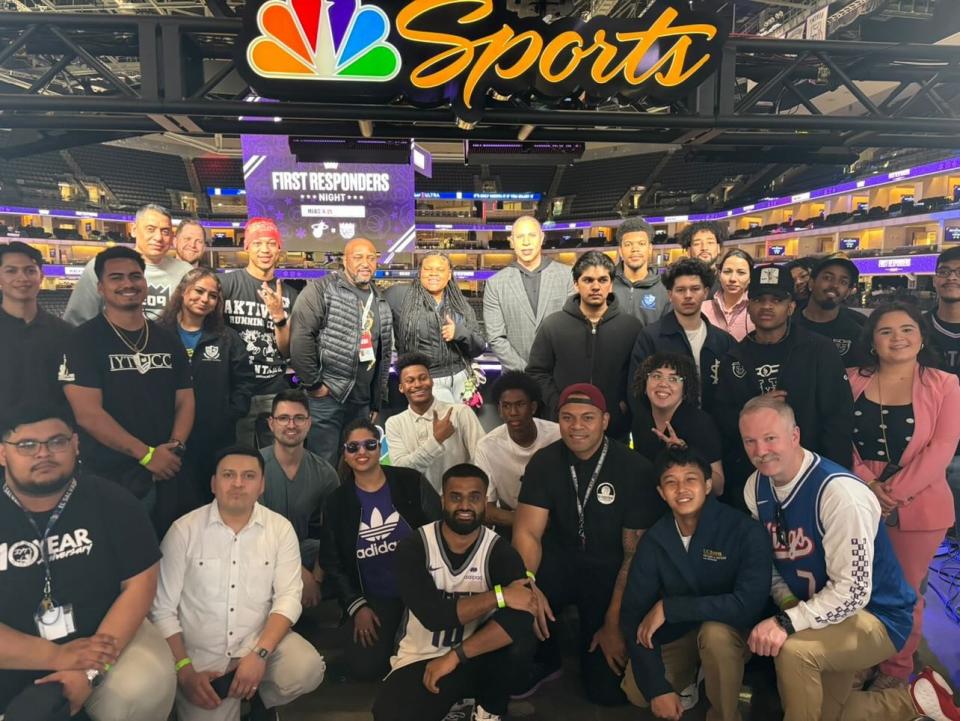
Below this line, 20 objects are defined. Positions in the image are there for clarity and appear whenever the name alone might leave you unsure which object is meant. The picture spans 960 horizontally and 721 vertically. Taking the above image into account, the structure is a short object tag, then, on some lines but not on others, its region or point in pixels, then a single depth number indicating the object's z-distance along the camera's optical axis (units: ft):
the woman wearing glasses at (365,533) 8.14
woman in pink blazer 7.99
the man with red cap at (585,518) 7.91
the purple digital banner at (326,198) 16.55
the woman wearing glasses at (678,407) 8.27
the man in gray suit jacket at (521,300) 11.61
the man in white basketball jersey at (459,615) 6.93
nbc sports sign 9.52
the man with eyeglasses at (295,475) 8.82
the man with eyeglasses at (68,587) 6.12
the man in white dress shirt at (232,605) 6.82
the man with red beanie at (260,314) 10.46
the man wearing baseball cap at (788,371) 8.27
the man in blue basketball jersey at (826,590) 6.70
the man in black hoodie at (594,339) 9.80
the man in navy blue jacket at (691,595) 7.02
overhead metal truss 10.28
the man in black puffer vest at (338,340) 10.71
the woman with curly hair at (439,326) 11.39
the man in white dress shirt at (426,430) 9.70
